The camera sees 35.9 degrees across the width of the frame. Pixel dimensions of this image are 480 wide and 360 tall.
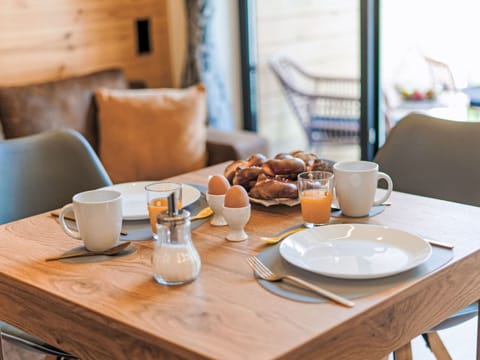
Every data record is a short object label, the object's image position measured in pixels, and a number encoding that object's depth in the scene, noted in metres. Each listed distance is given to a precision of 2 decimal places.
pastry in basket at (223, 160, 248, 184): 1.90
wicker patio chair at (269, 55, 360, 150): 3.81
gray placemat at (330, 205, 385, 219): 1.73
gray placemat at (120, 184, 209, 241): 1.67
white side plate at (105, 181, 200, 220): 1.78
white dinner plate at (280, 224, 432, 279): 1.39
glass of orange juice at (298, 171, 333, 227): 1.65
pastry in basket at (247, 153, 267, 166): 1.90
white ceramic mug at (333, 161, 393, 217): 1.68
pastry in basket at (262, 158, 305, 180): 1.82
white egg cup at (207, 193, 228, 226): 1.70
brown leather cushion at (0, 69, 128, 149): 3.32
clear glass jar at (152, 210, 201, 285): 1.35
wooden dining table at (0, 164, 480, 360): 1.17
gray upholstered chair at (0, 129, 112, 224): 2.16
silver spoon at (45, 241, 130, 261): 1.55
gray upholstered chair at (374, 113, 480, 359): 2.02
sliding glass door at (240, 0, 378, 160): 3.70
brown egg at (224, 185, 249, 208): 1.59
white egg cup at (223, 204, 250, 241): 1.59
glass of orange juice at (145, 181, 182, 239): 1.60
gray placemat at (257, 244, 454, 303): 1.30
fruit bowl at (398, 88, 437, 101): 3.54
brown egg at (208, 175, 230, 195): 1.70
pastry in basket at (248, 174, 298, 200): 1.78
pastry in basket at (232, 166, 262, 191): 1.85
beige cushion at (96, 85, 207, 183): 3.46
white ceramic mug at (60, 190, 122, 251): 1.53
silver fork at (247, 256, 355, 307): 1.27
